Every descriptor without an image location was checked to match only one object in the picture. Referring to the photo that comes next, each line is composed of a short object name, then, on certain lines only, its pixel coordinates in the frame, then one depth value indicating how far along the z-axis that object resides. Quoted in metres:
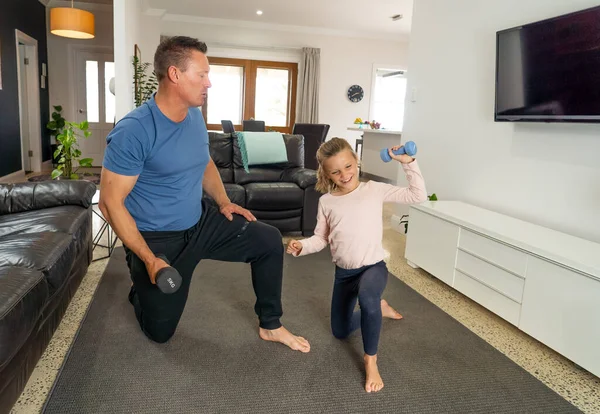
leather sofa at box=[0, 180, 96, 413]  1.46
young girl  1.83
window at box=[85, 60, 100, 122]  8.16
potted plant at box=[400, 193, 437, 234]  3.48
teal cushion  4.16
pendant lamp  4.96
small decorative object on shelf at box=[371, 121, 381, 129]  7.64
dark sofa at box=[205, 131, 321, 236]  3.81
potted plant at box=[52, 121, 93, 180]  3.15
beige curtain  8.83
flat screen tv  2.27
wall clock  9.17
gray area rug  1.68
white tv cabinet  1.96
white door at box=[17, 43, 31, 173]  6.92
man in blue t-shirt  1.73
